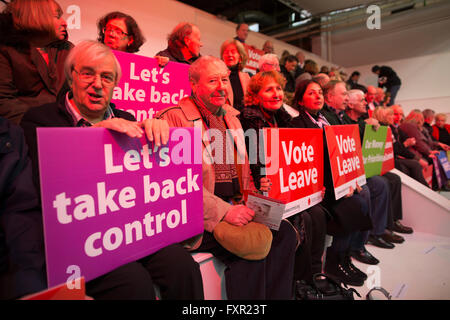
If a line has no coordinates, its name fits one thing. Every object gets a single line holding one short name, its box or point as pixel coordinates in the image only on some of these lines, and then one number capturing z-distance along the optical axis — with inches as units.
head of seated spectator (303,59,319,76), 205.8
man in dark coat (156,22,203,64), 100.0
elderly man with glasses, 37.1
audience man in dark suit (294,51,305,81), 232.1
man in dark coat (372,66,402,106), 340.8
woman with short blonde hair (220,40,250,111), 120.4
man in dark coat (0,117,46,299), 31.7
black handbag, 60.3
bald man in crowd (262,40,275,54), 201.4
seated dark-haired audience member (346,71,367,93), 323.9
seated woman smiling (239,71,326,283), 67.1
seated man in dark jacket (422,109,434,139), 254.4
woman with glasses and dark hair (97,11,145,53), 85.8
